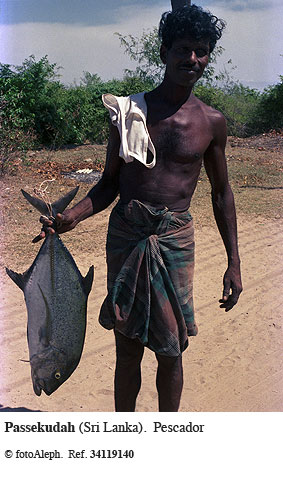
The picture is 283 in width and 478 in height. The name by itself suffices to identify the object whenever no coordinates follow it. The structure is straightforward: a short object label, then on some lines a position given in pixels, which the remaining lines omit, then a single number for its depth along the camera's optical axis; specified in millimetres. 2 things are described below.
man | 2055
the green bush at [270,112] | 16500
